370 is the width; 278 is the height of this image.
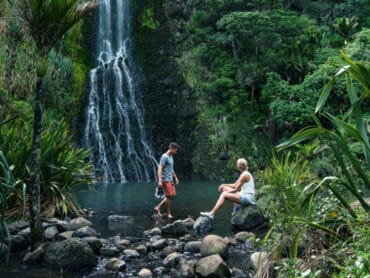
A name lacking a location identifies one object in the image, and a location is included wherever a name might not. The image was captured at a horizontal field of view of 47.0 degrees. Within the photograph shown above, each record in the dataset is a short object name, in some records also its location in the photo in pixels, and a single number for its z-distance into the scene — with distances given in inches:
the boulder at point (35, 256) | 201.0
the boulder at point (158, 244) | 231.0
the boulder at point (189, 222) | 288.3
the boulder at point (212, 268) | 178.9
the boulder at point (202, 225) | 275.4
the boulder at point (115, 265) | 194.9
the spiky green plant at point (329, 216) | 109.7
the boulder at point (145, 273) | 185.5
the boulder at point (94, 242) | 218.7
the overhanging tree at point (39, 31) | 206.5
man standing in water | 325.7
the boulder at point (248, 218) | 285.4
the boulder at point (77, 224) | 261.5
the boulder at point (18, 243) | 219.9
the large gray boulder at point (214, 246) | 211.5
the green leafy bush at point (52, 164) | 272.2
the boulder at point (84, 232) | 241.4
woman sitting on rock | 295.4
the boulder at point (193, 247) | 227.0
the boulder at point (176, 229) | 268.1
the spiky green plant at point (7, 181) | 153.0
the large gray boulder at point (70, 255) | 194.7
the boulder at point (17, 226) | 237.7
